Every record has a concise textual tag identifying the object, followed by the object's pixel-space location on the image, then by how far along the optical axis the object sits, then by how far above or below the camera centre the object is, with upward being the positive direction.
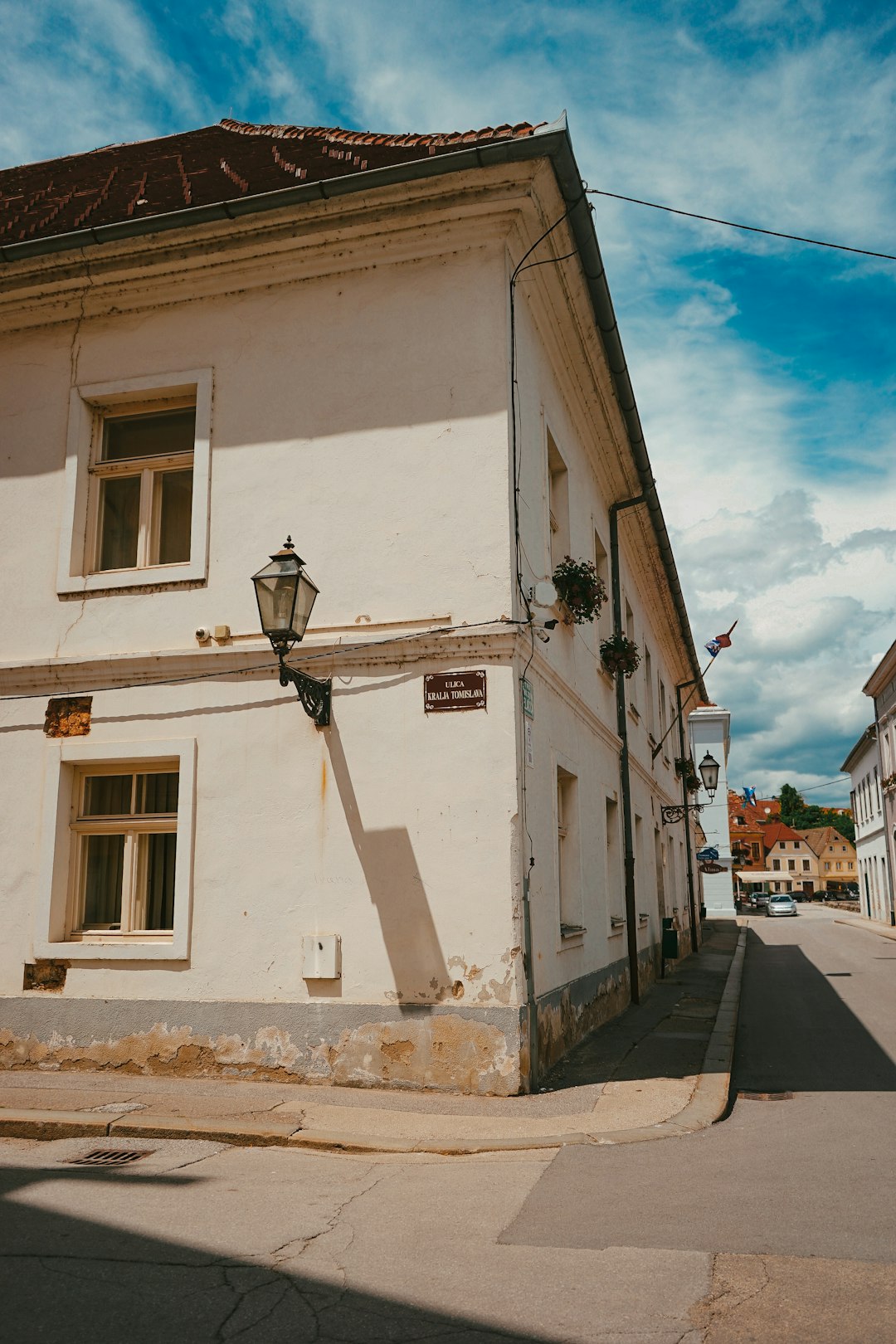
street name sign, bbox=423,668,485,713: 7.46 +1.36
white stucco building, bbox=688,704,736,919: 42.09 +5.18
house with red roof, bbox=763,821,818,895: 118.19 +2.83
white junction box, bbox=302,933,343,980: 7.34 -0.50
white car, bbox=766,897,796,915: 59.94 -1.48
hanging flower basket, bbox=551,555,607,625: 9.35 +2.61
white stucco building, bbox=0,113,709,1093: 7.36 +2.01
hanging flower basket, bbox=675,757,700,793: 22.62 +2.36
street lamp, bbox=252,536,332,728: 6.96 +1.88
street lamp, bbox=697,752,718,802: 21.69 +2.23
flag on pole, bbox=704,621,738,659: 24.09 +5.37
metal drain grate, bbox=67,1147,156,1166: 5.54 -1.44
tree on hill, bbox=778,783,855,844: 136.95 +8.69
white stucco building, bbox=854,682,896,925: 41.94 +3.44
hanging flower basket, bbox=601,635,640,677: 11.84 +2.56
